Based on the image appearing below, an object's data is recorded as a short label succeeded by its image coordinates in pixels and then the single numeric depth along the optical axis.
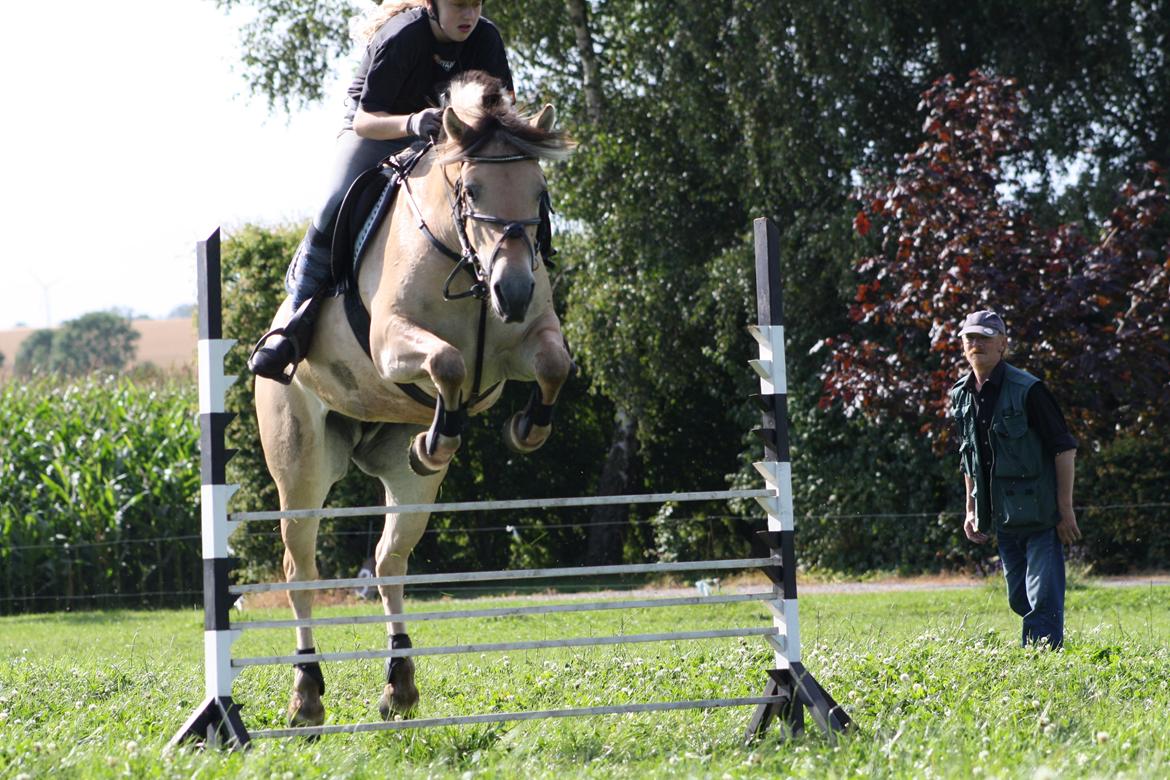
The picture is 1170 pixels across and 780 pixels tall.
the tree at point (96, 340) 183.37
